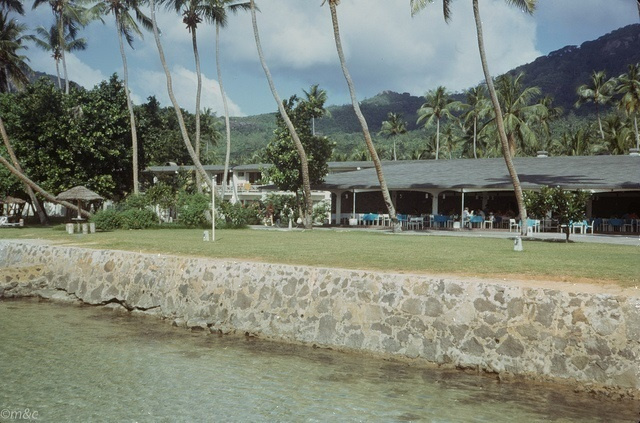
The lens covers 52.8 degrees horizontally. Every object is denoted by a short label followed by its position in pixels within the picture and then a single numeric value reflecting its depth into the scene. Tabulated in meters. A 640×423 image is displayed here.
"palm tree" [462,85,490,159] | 61.03
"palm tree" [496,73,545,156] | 54.38
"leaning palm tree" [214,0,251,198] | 39.41
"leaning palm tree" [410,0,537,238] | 26.95
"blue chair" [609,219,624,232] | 30.56
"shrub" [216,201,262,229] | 33.38
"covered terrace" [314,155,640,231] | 31.47
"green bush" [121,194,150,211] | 33.69
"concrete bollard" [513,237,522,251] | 19.53
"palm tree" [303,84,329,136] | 38.25
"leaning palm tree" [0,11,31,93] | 37.03
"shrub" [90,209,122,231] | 30.31
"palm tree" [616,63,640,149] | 50.97
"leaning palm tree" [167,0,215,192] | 39.09
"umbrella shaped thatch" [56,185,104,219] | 30.24
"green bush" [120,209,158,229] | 31.72
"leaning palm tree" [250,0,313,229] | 33.16
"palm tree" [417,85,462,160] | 69.06
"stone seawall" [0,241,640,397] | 10.73
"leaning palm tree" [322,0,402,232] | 30.27
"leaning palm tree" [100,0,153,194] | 39.38
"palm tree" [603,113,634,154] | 50.78
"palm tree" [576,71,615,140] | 64.00
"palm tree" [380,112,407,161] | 81.31
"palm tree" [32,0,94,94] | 43.69
